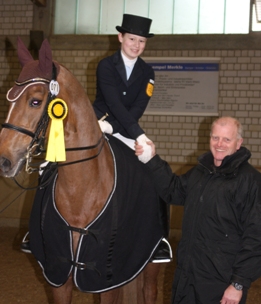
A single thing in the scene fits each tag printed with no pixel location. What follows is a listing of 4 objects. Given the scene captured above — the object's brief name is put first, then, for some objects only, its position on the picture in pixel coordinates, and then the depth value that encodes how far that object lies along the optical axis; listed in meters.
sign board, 8.70
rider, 3.26
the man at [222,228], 2.56
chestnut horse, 2.46
